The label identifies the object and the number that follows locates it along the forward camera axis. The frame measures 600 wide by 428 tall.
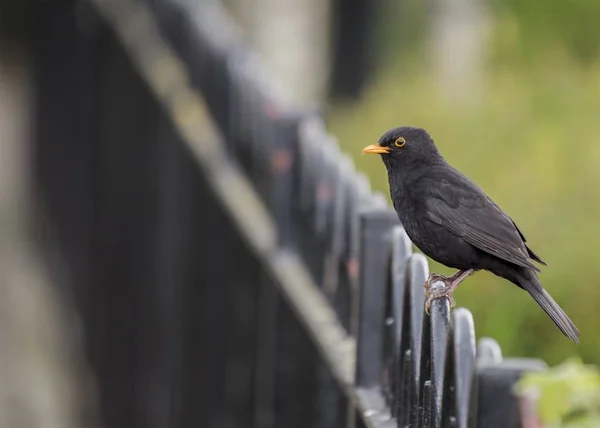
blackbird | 7.15
